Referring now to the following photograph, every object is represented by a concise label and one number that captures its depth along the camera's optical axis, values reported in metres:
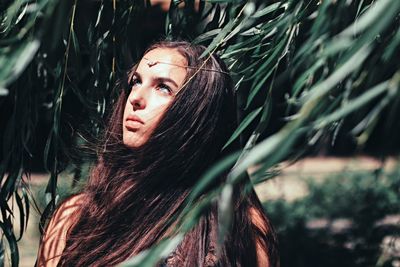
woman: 2.14
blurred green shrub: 4.91
